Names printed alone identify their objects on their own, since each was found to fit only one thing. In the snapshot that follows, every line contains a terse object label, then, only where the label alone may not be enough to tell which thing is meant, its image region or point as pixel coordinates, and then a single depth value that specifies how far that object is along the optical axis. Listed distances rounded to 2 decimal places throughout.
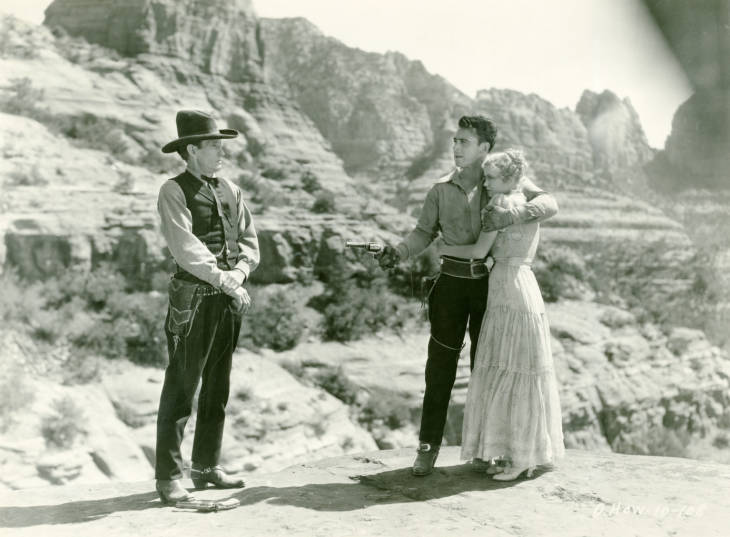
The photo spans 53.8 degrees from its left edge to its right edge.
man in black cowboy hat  3.82
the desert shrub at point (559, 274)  26.06
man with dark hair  4.36
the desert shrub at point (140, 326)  14.73
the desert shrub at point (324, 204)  25.27
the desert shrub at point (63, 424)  10.15
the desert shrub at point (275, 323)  17.80
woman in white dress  4.18
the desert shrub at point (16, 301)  13.39
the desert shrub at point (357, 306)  19.55
